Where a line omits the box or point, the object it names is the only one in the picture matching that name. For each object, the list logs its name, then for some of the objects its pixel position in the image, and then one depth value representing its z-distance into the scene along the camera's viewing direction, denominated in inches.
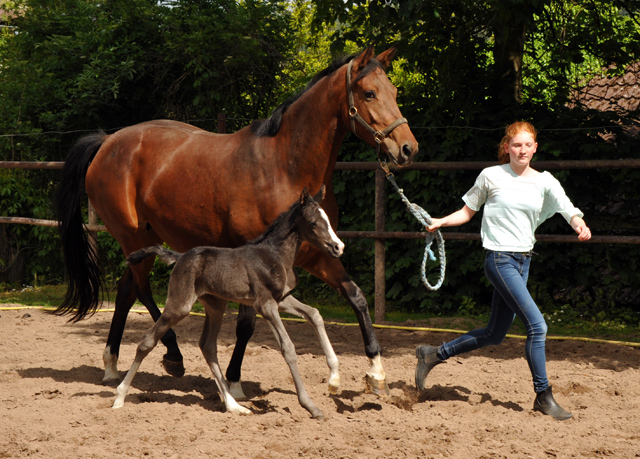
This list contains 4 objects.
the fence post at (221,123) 607.8
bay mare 342.0
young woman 318.3
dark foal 323.3
